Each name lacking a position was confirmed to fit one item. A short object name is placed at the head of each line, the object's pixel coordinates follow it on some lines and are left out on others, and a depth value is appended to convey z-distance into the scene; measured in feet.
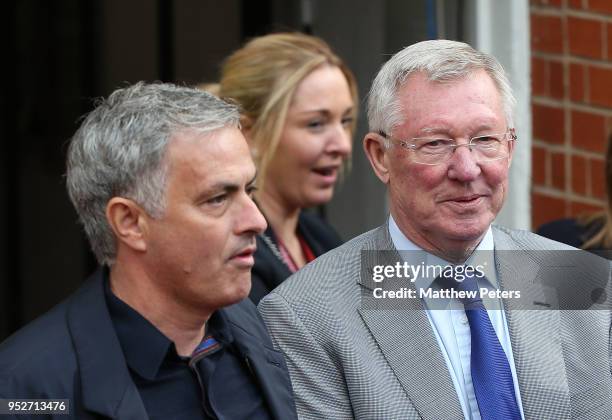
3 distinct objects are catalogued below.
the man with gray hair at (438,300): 18.26
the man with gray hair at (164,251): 18.13
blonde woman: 27.96
